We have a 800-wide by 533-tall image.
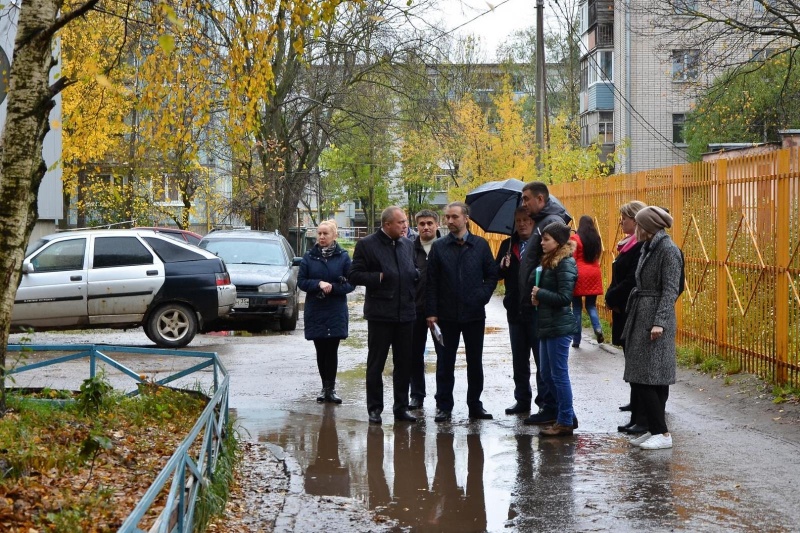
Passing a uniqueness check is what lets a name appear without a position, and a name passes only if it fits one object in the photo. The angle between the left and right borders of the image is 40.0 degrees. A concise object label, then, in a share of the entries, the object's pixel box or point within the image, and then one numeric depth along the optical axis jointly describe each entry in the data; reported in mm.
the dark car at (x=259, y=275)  18047
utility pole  28109
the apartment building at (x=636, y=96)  51250
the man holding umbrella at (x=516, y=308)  9773
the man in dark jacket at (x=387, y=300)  9609
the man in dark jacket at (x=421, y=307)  10289
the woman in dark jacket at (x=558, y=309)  8719
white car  15648
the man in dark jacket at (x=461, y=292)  9680
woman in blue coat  10711
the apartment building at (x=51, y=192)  22812
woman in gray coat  8141
